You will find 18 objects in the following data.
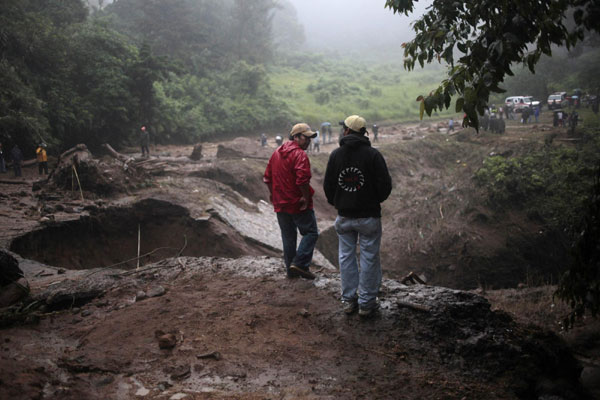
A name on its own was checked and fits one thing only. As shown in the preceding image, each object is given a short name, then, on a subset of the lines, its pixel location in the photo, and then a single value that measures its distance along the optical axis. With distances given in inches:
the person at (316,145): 856.9
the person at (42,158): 564.1
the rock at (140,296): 183.8
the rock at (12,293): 171.5
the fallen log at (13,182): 486.6
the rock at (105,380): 119.8
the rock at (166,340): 141.2
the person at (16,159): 542.0
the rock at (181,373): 127.2
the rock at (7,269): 179.7
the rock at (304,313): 162.9
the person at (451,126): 976.7
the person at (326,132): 983.6
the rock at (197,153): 662.5
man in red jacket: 184.7
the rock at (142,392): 116.6
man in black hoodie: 153.3
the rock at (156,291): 187.3
